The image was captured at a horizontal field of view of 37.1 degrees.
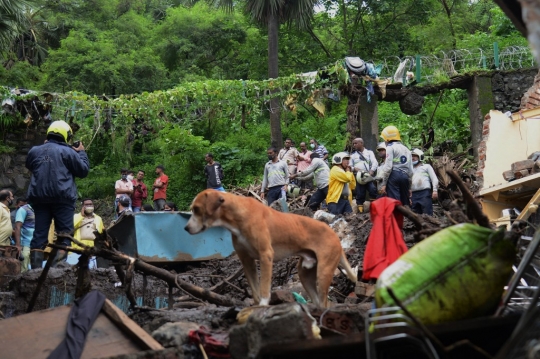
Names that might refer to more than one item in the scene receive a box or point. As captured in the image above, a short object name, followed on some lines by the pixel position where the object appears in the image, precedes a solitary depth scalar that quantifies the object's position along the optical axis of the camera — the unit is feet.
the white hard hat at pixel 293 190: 66.74
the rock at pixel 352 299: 27.14
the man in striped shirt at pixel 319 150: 67.84
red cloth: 20.61
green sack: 13.50
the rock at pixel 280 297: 22.03
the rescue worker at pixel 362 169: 57.26
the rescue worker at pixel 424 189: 50.72
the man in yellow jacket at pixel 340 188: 55.36
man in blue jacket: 32.01
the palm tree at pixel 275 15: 91.45
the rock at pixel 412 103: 74.59
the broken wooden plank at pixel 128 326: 17.61
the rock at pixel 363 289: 26.48
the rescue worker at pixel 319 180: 58.75
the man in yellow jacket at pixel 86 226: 44.83
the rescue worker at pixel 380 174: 48.11
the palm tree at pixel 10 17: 66.03
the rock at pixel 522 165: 38.32
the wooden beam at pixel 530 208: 28.55
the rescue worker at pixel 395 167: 47.11
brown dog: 21.38
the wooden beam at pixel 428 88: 74.18
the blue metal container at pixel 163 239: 40.32
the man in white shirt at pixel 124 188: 68.39
